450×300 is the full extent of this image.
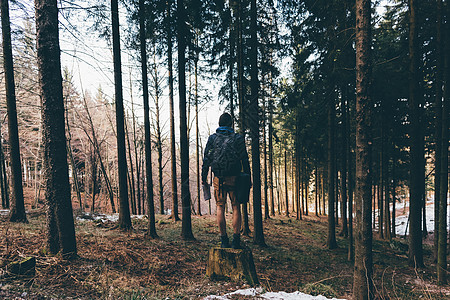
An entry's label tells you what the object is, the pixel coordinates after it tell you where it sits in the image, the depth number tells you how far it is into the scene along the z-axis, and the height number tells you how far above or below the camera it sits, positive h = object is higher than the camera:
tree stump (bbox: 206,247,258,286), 4.21 -2.34
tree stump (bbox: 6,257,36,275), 3.47 -1.85
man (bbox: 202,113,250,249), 4.50 -0.50
